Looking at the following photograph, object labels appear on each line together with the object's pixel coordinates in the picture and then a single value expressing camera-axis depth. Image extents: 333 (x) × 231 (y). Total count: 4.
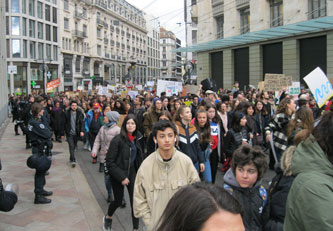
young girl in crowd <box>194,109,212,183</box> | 5.93
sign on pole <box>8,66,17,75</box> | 26.09
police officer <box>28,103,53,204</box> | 6.44
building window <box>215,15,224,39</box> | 32.25
